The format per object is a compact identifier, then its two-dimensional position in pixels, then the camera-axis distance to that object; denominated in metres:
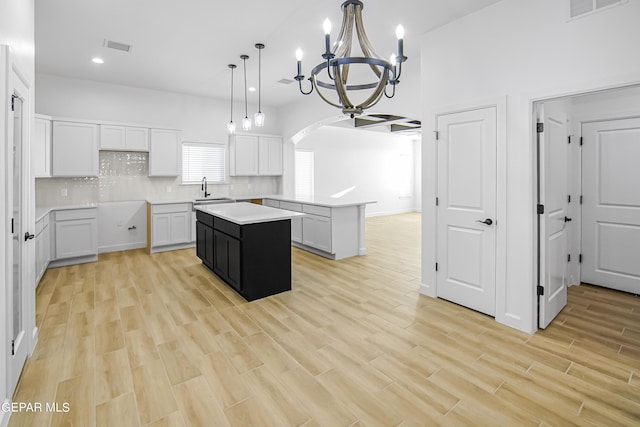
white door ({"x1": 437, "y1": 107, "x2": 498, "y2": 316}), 3.22
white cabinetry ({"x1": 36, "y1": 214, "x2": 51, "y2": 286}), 4.06
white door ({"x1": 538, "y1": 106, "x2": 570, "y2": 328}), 2.95
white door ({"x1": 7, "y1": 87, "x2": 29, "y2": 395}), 2.11
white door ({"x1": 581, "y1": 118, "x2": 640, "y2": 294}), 3.75
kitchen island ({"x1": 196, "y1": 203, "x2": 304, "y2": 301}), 3.69
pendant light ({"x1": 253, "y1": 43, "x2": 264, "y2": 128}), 4.26
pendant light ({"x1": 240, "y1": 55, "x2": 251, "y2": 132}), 4.58
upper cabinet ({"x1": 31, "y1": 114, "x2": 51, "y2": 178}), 4.84
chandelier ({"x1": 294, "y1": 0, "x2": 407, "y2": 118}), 2.06
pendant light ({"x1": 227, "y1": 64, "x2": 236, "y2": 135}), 5.03
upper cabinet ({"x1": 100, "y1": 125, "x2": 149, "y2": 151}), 5.65
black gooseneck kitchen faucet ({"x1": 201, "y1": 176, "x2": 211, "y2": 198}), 6.88
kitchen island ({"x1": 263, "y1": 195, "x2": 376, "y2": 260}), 5.38
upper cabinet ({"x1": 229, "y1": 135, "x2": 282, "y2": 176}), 7.07
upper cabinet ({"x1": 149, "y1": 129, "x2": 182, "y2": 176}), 6.13
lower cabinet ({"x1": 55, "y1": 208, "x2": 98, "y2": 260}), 5.04
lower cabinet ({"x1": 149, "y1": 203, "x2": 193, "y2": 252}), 5.91
